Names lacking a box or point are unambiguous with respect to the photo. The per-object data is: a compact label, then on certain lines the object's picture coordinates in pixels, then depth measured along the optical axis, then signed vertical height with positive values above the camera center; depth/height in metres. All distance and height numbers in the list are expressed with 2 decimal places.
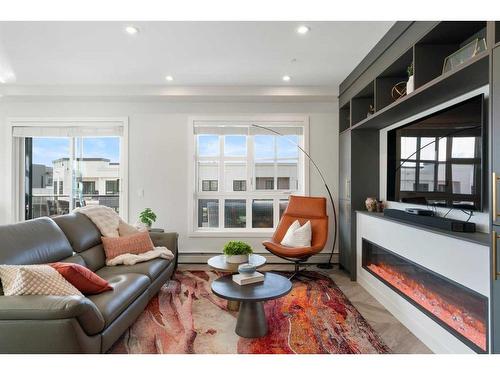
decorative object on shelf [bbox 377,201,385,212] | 3.24 -0.25
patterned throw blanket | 2.71 -0.50
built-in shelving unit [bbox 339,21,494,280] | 1.89 +0.84
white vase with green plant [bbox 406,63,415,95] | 2.22 +0.88
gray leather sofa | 1.43 -0.75
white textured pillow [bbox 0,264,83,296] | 1.55 -0.58
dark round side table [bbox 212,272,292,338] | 2.04 -0.83
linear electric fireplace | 1.68 -0.87
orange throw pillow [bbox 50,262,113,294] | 1.82 -0.65
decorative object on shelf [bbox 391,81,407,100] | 2.64 +0.98
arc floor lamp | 4.03 -0.01
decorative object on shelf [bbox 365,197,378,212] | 3.25 -0.21
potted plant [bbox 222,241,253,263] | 2.62 -0.66
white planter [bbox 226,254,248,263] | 2.62 -0.71
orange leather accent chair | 3.33 -0.54
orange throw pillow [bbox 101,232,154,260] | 2.80 -0.64
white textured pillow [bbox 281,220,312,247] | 3.50 -0.67
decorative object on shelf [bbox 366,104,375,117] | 3.28 +0.97
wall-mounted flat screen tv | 1.89 +0.24
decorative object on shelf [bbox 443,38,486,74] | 1.71 +0.91
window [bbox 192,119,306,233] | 4.30 +0.11
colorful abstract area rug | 2.00 -1.21
